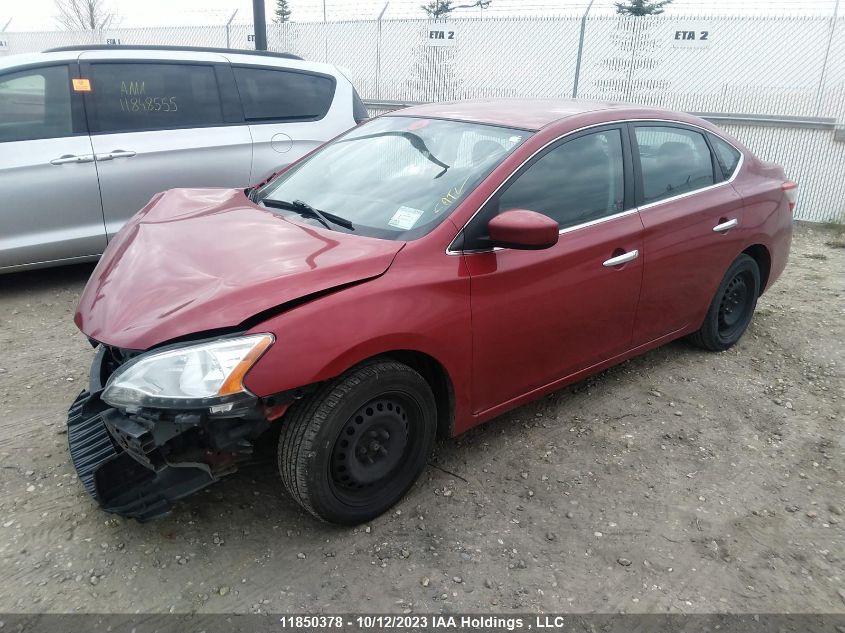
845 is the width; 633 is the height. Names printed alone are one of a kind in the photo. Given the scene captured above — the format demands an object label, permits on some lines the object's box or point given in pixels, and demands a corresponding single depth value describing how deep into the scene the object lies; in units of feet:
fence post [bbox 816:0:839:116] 32.72
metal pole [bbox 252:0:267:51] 29.01
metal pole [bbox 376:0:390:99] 42.78
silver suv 16.05
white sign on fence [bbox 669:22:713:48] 35.58
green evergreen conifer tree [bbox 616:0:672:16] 89.10
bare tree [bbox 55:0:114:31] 78.91
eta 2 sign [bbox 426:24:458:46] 40.52
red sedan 7.75
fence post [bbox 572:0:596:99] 35.79
